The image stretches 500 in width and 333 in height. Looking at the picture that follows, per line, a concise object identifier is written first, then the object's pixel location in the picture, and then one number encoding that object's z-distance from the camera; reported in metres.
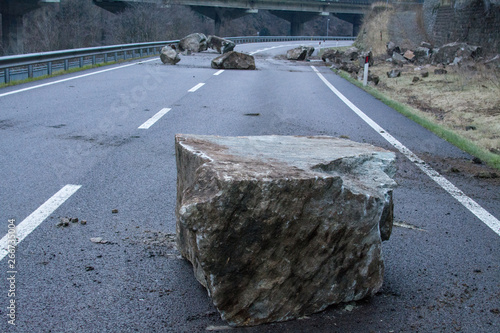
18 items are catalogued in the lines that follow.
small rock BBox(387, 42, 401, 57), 28.74
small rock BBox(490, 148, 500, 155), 8.62
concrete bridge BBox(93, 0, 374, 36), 63.16
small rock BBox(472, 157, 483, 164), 7.49
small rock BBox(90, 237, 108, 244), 4.05
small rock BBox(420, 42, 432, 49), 28.01
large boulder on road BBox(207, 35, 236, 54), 32.19
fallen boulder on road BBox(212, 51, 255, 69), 21.84
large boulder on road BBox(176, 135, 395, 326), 2.86
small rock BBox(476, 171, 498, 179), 6.66
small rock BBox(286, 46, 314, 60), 30.14
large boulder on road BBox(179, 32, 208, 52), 31.17
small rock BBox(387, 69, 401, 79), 20.77
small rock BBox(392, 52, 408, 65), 25.15
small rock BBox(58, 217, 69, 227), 4.38
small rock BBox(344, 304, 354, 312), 3.28
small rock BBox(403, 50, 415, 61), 26.09
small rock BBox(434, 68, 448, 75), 19.78
